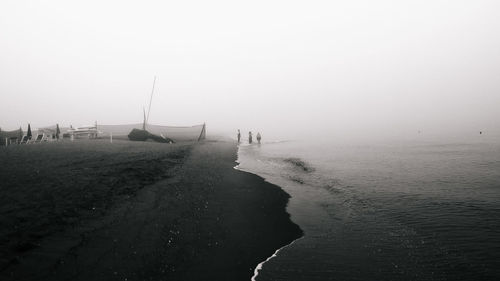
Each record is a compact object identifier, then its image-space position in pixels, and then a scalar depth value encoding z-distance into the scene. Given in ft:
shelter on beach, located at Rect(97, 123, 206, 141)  231.18
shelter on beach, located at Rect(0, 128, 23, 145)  158.91
